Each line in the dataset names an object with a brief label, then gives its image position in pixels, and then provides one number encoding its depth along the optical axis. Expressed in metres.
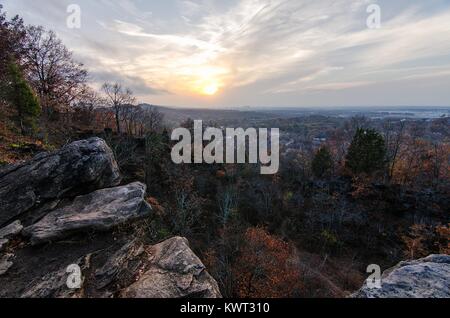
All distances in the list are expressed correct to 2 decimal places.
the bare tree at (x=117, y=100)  37.79
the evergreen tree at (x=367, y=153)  38.34
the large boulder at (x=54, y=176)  9.65
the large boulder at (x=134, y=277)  7.49
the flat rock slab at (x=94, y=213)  8.94
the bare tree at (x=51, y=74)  31.02
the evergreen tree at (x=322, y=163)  45.16
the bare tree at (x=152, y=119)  43.74
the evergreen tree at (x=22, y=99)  21.28
